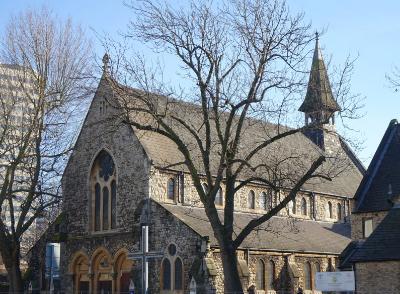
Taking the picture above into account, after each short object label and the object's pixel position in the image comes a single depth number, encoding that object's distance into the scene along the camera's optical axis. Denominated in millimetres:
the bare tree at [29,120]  35688
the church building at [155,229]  34500
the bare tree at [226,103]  24547
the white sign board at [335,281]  21375
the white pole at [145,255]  21203
